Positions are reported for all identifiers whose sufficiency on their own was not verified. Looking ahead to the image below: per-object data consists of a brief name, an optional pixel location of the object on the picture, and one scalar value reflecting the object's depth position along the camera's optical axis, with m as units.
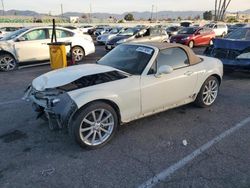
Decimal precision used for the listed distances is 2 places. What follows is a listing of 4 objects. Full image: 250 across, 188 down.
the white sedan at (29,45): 7.01
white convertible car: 2.65
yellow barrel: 6.57
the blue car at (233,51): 5.59
